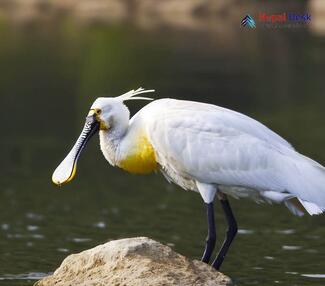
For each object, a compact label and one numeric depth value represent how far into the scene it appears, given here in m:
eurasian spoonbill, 21.22
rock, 19.80
